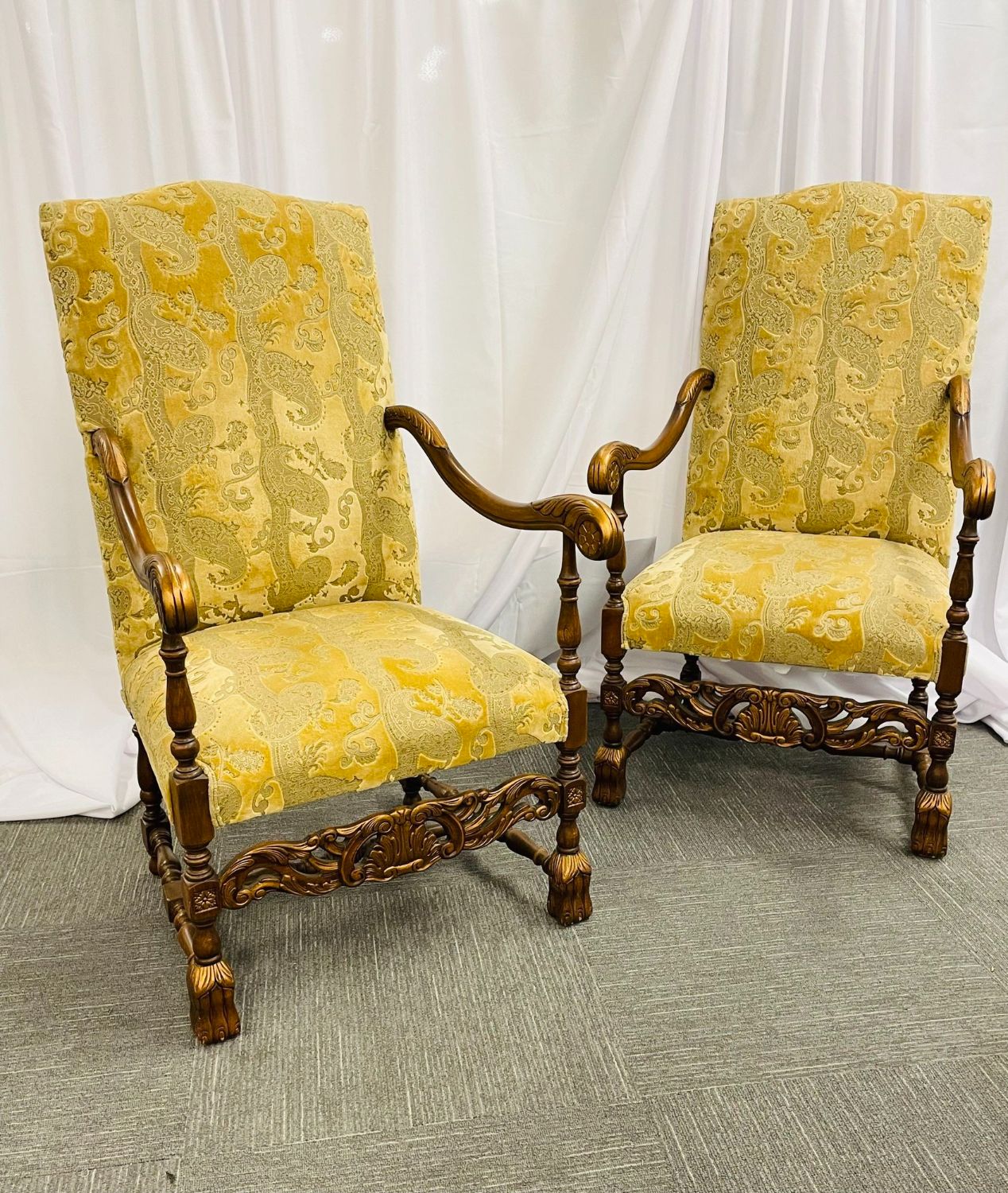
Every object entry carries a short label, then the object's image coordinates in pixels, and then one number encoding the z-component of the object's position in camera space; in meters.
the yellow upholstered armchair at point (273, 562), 1.52
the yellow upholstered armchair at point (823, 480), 2.01
